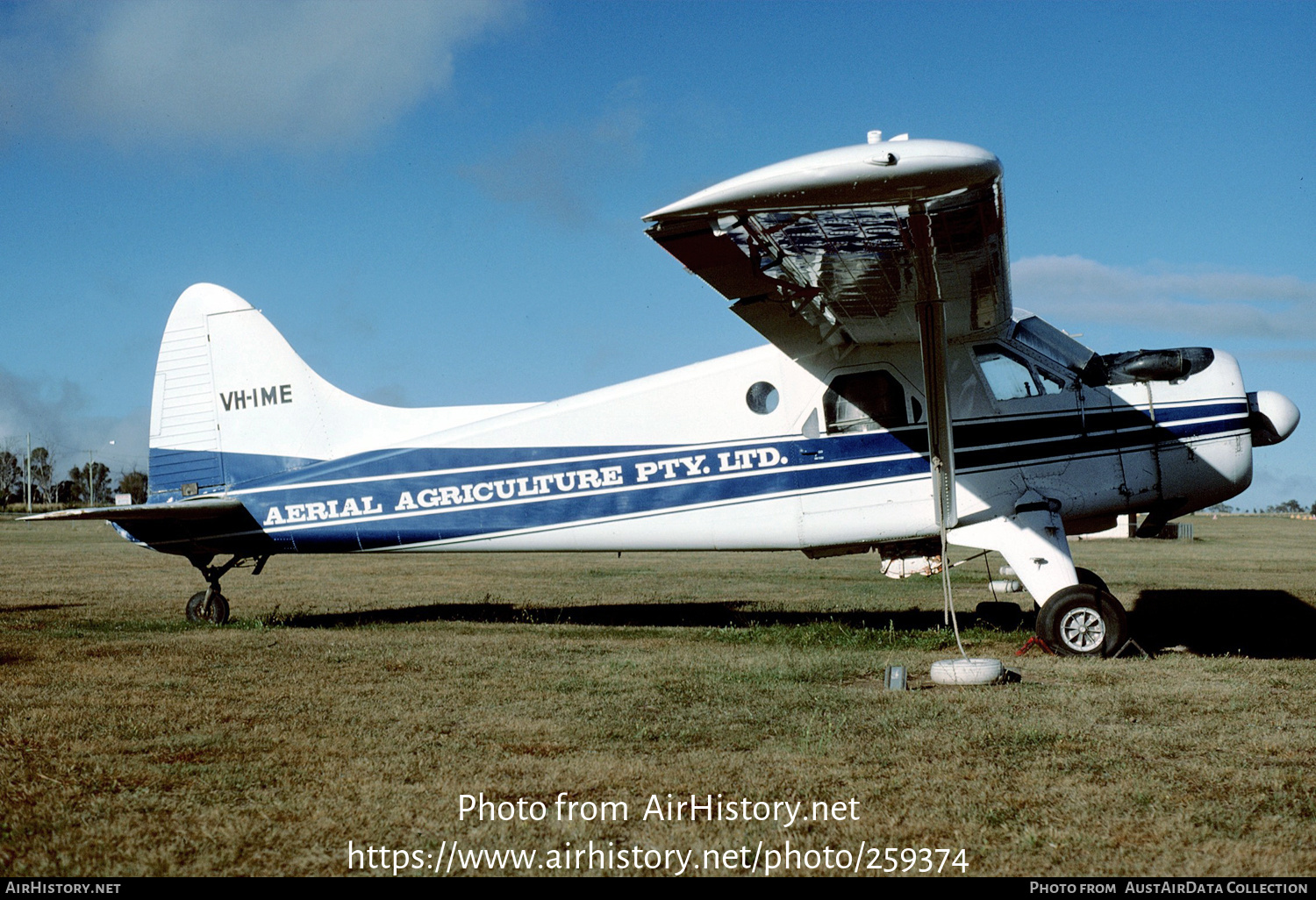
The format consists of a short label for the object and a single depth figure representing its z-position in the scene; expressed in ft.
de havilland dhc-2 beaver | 24.23
